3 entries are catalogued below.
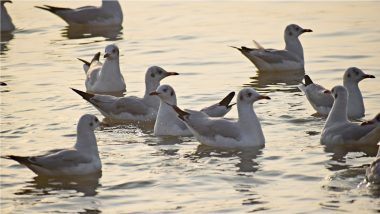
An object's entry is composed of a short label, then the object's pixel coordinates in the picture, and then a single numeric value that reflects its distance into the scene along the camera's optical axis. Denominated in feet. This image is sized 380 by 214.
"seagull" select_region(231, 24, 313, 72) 68.03
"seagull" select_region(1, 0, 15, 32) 83.15
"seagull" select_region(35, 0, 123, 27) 84.74
